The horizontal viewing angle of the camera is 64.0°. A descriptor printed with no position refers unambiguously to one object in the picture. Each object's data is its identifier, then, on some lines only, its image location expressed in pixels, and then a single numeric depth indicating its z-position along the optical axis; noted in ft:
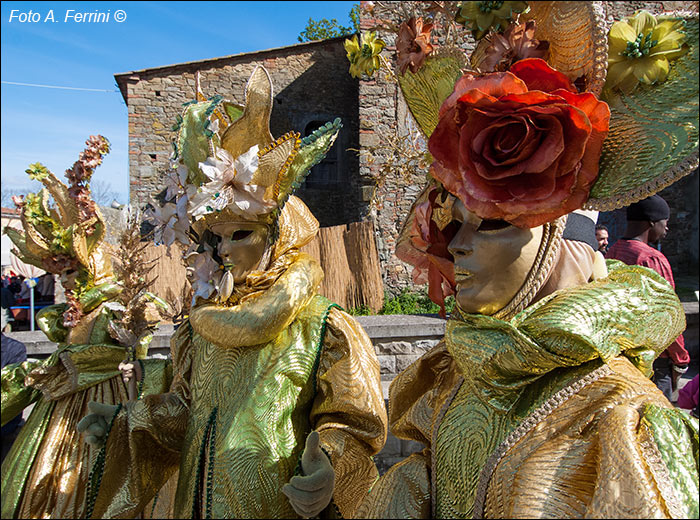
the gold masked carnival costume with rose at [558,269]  3.14
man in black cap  12.91
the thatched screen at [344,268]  31.22
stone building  40.16
